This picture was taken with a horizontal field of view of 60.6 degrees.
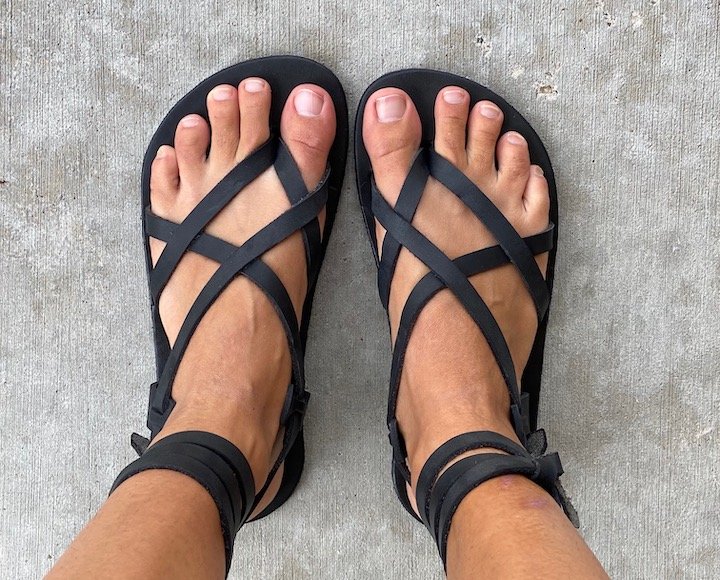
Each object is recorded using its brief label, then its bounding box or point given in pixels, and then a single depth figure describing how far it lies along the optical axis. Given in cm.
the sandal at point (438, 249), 80
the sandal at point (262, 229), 82
